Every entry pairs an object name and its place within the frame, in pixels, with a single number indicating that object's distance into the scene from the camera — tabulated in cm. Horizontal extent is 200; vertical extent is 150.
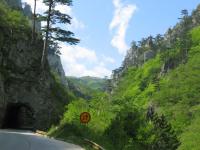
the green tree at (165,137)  6414
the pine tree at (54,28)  6000
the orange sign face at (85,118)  3212
